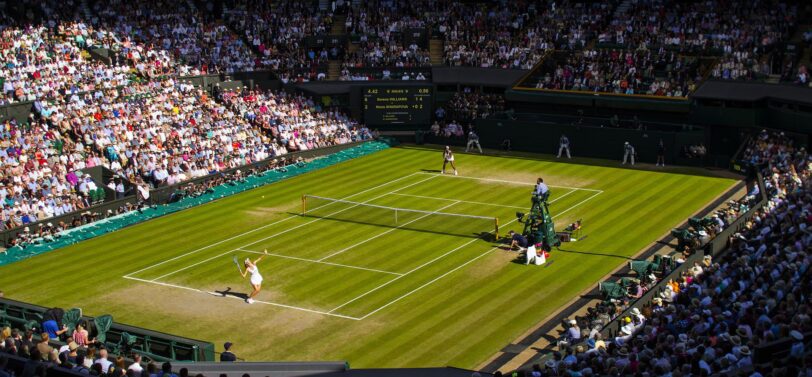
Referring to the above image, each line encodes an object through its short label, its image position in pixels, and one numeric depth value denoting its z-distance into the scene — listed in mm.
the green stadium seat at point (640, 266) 34125
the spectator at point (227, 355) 25797
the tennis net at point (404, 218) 42125
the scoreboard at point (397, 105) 64062
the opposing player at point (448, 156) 52250
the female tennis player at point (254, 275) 32844
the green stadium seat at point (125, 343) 26969
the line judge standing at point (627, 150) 55553
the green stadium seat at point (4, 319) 28084
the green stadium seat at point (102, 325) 27297
